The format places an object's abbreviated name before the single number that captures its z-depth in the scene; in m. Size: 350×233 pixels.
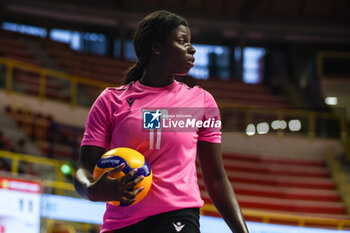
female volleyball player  5.44
